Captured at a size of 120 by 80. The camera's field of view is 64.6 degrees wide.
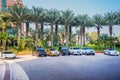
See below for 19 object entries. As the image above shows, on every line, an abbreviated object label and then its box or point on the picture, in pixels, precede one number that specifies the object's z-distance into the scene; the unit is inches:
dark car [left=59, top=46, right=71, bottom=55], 690.1
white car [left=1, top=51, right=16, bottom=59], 563.8
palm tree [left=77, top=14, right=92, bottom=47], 989.6
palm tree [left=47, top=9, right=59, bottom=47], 891.6
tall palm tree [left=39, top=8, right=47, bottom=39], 853.8
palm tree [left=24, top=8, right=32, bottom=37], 828.1
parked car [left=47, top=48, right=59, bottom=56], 654.7
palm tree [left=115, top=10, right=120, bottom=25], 994.9
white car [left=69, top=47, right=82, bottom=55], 705.0
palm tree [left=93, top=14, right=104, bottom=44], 1036.4
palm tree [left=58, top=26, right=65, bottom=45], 1460.5
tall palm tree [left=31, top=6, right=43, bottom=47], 846.3
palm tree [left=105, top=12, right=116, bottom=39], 997.4
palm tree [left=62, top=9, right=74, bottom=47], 930.1
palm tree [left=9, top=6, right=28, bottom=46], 797.0
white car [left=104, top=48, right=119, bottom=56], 698.2
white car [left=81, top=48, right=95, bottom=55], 706.8
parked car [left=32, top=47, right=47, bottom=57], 639.7
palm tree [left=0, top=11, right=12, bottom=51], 707.2
